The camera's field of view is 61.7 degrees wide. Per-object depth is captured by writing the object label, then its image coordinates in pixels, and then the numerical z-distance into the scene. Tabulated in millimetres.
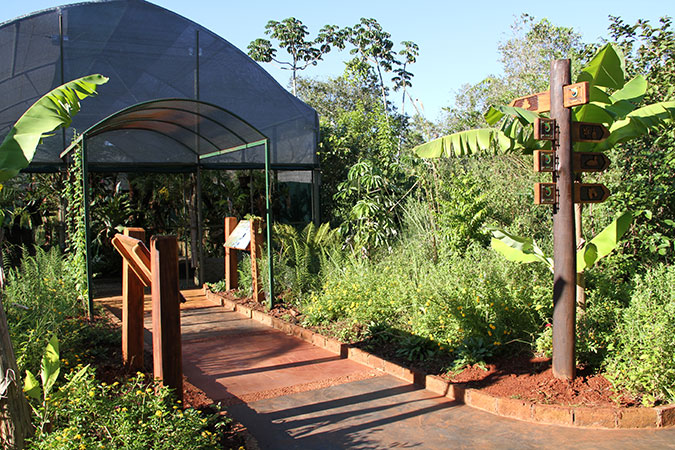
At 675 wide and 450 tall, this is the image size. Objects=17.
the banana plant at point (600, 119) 5391
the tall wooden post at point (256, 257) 9438
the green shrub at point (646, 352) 4633
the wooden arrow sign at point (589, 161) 5270
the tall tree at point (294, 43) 33281
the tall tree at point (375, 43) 29031
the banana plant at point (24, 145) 3348
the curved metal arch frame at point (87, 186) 7617
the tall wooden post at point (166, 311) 3988
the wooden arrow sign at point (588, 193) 5227
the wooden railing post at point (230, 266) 10398
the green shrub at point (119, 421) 3301
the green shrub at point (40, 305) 4914
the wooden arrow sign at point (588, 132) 5193
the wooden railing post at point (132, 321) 5273
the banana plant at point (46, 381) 3557
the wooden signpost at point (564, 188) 5125
